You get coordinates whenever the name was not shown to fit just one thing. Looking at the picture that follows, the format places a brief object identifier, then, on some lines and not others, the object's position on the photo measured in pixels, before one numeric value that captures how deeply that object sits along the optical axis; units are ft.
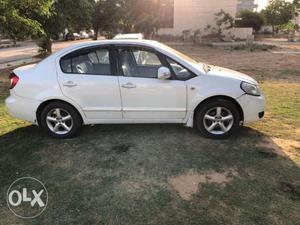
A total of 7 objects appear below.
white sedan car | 11.76
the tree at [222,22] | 98.45
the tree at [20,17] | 23.20
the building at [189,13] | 103.36
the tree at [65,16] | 38.83
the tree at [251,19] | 121.83
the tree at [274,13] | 117.60
